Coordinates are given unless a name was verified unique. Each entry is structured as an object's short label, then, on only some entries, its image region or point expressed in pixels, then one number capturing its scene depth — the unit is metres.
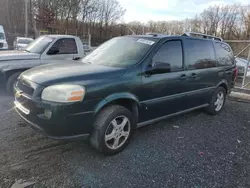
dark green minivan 2.42
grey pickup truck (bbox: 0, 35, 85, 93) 5.21
